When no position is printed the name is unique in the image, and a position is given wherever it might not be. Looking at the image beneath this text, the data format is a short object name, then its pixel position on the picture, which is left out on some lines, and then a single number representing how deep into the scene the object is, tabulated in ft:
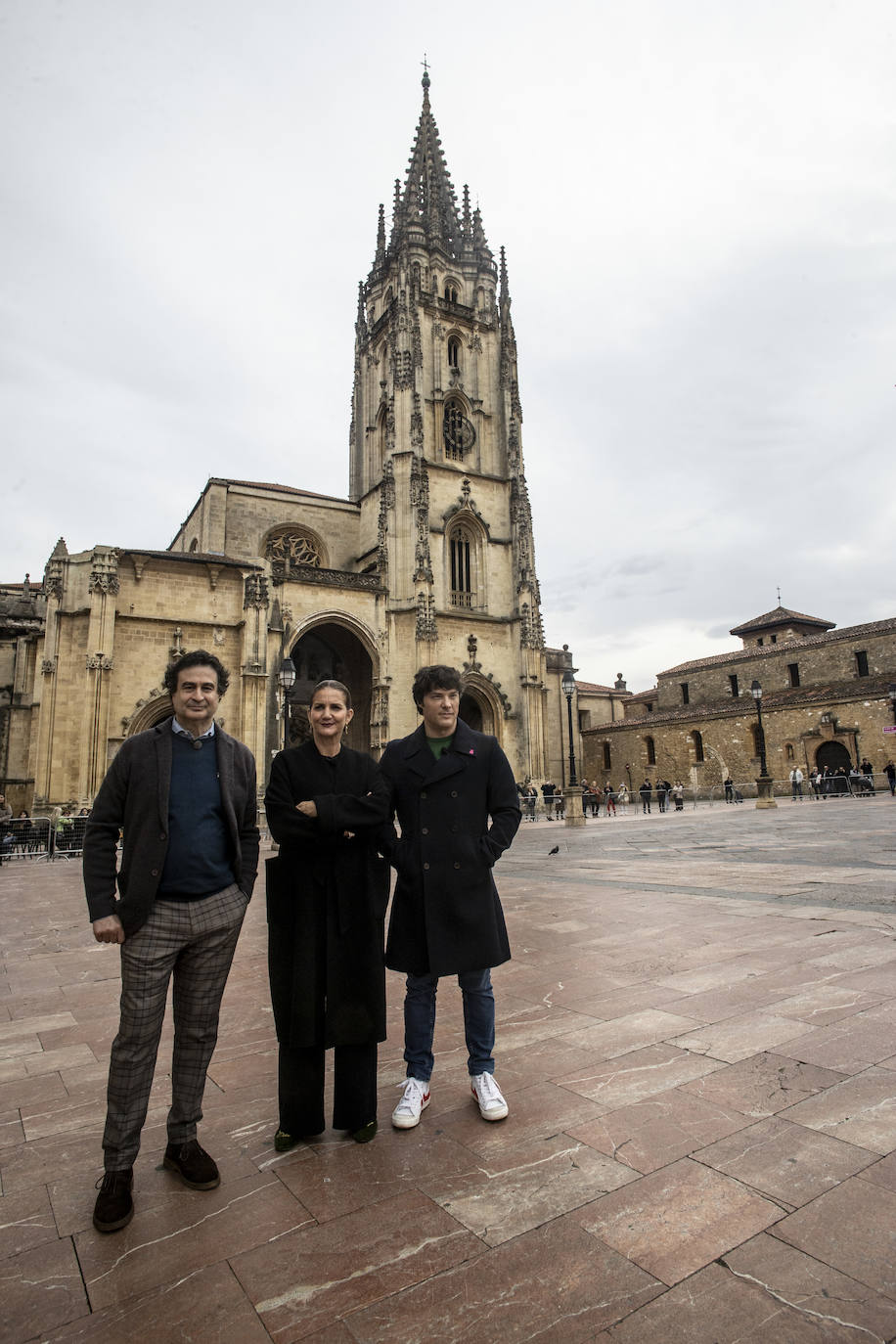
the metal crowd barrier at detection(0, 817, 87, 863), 51.98
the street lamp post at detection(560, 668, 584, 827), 69.78
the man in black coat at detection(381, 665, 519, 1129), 9.21
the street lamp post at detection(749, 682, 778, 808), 78.89
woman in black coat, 8.42
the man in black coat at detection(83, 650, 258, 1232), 7.64
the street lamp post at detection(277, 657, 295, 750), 60.29
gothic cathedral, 73.97
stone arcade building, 103.04
